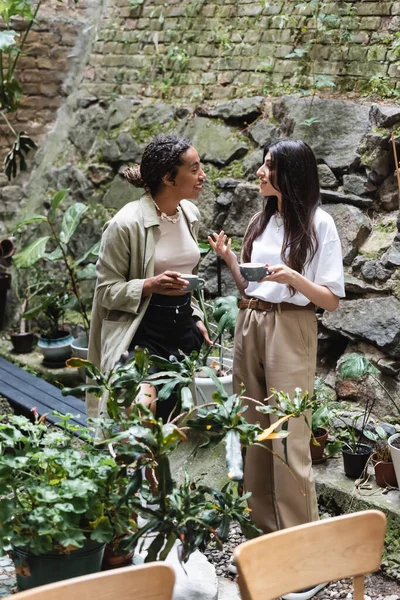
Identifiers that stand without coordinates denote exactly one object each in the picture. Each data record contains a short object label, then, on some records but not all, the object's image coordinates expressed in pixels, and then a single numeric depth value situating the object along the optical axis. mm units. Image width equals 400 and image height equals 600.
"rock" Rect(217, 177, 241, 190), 5391
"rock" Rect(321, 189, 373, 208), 4652
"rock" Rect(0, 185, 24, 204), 7180
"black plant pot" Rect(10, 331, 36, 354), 6398
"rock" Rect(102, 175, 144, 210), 6195
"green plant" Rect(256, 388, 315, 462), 2465
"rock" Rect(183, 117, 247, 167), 5492
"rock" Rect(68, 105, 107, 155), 6637
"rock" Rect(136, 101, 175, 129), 6066
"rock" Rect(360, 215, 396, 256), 4469
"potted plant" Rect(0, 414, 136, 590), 2264
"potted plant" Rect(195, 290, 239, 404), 4422
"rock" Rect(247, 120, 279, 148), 5324
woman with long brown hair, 3182
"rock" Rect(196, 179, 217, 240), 5531
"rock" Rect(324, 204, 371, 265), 4574
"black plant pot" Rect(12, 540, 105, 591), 2318
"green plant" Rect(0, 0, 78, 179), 5727
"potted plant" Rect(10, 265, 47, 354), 6406
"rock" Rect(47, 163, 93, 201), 6547
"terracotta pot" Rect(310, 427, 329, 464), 4043
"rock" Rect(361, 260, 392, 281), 4367
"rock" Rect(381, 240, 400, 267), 4316
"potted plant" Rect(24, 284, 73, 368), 6098
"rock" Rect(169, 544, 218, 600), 2688
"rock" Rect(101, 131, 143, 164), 6215
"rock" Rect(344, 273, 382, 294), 4406
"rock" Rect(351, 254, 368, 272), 4473
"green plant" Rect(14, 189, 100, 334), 5684
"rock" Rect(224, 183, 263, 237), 5250
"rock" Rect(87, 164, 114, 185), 6414
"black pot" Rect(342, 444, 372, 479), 3932
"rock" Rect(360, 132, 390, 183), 4574
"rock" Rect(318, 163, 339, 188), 4809
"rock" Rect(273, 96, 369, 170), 4785
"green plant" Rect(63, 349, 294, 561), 2234
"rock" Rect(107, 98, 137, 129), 6422
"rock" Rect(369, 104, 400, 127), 4566
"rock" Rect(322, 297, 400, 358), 4246
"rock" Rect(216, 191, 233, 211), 5426
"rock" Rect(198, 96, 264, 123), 5453
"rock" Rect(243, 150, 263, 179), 5305
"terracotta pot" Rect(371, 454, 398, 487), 3861
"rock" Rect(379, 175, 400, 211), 4574
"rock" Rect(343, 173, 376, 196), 4648
